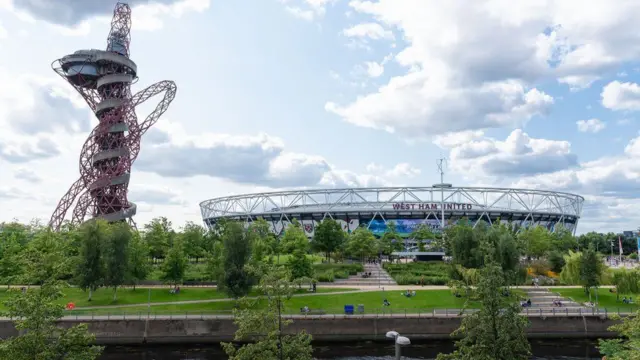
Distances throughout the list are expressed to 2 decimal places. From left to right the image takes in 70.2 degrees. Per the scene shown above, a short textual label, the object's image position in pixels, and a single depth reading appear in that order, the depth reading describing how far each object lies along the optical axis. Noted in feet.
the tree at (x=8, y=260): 162.50
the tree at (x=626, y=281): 144.57
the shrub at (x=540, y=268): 201.87
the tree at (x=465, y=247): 158.92
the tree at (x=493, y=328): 48.81
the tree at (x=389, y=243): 248.69
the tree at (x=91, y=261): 146.61
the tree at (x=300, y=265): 164.14
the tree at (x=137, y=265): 158.04
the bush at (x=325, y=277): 176.63
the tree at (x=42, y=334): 47.85
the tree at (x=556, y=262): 203.92
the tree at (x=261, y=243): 165.70
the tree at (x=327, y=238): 228.84
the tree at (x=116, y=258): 147.43
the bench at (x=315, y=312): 126.47
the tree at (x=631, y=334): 47.85
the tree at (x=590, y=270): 148.66
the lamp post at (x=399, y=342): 49.61
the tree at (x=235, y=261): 133.51
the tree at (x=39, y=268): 52.24
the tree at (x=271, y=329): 50.65
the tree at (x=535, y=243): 243.81
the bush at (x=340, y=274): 188.03
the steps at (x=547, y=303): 132.57
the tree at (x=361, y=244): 226.38
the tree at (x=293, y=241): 206.18
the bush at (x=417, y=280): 175.11
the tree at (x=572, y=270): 156.97
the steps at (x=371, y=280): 179.42
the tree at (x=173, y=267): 155.45
